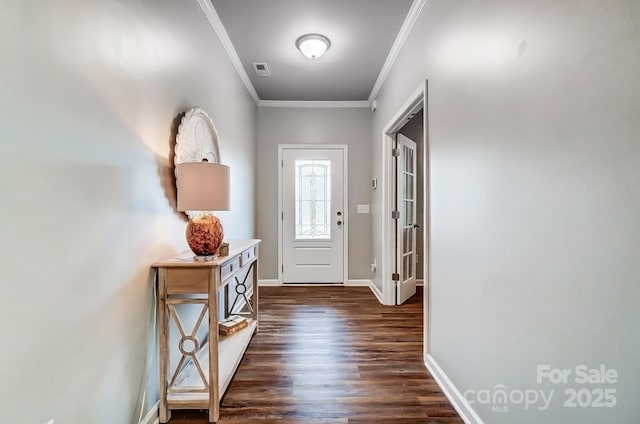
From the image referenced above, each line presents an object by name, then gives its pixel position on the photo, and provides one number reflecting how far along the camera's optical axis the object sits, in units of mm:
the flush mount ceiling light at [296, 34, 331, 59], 2707
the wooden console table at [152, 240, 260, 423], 1562
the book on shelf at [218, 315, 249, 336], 2426
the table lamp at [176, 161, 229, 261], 1614
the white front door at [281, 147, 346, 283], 4430
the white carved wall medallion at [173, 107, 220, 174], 1839
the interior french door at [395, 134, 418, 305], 3539
